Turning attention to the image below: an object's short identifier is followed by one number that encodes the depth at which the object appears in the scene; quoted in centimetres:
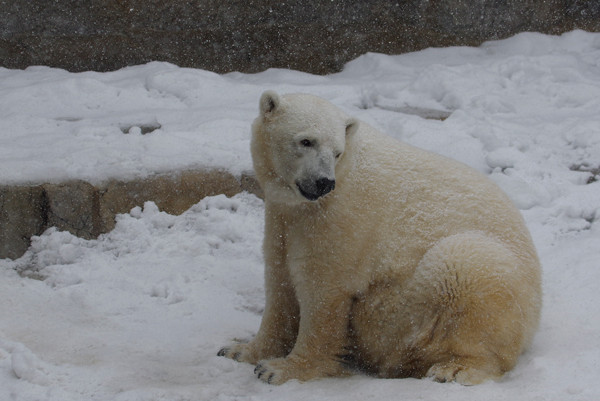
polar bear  709
